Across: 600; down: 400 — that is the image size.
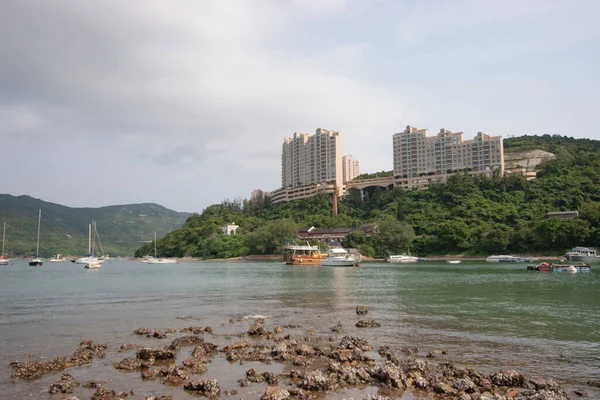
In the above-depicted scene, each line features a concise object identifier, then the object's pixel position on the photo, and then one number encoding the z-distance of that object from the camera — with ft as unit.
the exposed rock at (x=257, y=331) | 68.69
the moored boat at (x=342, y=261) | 295.69
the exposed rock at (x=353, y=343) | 58.09
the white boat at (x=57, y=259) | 519.36
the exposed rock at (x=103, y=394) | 40.22
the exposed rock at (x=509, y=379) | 43.80
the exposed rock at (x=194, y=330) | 70.95
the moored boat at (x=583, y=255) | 292.20
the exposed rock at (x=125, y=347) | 58.80
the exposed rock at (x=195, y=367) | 48.14
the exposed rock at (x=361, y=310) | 91.35
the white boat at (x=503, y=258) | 324.60
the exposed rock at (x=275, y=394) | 39.14
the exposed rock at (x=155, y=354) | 53.47
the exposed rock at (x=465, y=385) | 41.73
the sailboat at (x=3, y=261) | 422.41
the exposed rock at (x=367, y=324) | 75.92
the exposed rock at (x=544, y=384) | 42.13
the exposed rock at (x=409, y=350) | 57.06
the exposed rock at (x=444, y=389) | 41.06
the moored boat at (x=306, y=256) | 318.24
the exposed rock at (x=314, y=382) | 42.34
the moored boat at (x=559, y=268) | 218.79
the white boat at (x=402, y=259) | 356.38
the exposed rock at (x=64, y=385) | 42.12
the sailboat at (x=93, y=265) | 334.44
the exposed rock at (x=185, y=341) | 59.73
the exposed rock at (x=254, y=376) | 45.23
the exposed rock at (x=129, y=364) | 49.93
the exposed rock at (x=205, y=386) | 41.45
